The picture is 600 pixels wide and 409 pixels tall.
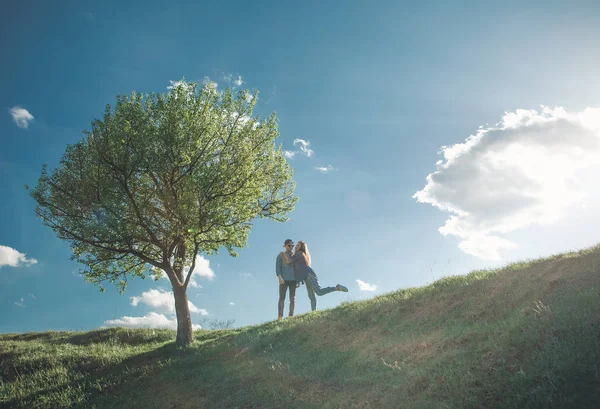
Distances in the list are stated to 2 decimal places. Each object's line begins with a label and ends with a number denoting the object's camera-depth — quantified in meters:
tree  17.09
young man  17.94
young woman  17.73
